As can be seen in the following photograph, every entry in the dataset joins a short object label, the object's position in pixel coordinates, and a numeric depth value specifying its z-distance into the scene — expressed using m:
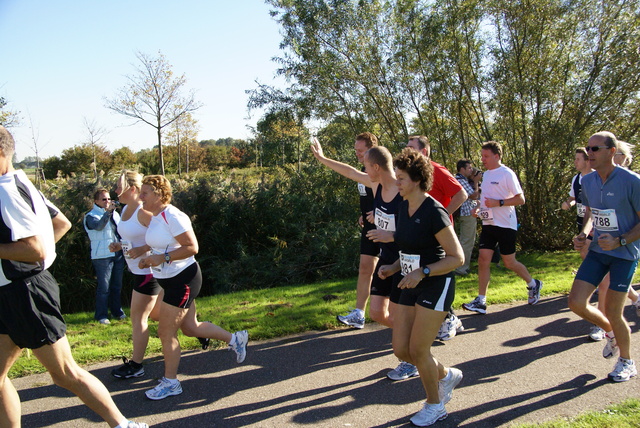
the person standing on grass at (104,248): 7.25
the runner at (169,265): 4.34
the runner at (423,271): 3.67
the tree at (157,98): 22.64
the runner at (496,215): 6.67
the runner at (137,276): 4.78
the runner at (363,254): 5.81
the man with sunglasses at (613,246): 4.40
